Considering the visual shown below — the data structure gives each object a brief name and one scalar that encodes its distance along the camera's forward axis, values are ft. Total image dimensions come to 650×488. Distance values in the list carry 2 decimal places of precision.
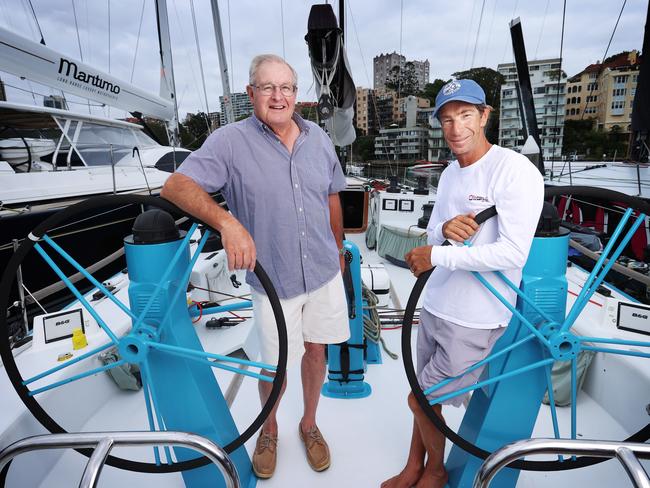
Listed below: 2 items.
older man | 4.29
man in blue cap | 3.31
